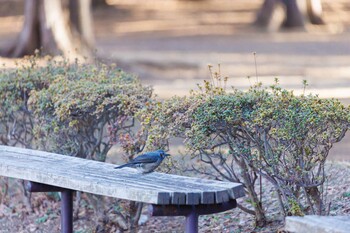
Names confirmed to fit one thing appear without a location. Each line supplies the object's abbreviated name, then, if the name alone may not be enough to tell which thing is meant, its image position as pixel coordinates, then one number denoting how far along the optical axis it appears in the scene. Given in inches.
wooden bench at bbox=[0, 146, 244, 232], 417.7
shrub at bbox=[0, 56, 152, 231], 564.1
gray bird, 466.3
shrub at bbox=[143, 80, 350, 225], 468.1
